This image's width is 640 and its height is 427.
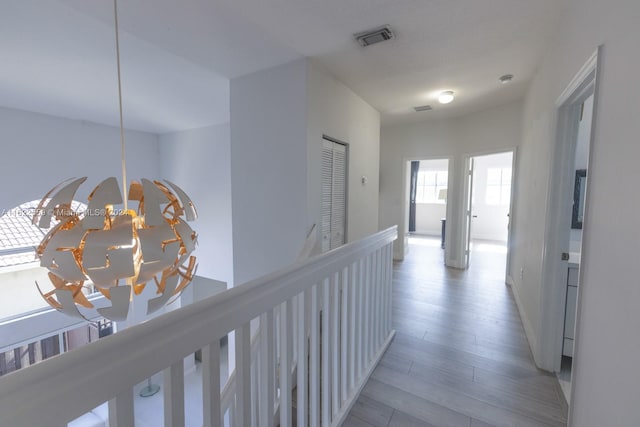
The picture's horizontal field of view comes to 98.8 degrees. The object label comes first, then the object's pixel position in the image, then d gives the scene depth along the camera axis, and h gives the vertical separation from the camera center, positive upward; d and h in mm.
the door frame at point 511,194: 3982 +45
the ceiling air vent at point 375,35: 2162 +1283
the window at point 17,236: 3997 -720
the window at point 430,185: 9047 +278
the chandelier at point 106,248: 1505 -330
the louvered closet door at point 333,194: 3084 -20
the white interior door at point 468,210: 4703 -288
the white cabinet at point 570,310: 2047 -875
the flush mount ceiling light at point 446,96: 3543 +1267
